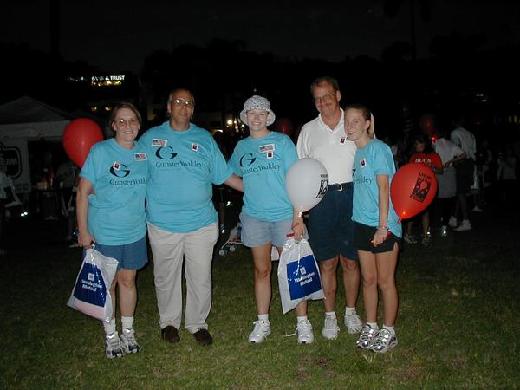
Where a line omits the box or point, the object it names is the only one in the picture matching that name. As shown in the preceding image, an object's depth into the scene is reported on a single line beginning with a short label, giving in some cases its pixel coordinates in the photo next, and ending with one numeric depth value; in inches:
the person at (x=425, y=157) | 322.3
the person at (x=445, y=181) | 358.6
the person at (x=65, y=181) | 462.6
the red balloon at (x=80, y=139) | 180.5
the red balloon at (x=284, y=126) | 410.0
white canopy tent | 517.0
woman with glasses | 163.8
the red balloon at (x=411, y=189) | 158.2
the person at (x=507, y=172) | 540.1
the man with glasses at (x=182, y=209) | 171.2
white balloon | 160.1
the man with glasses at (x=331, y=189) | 176.7
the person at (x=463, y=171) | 382.9
